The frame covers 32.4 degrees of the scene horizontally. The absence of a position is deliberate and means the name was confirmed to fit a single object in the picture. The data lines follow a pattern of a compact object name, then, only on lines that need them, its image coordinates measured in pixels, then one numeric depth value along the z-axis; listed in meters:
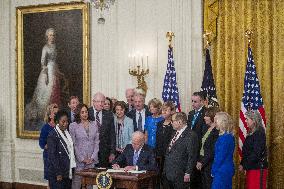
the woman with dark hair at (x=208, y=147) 7.27
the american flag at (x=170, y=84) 9.28
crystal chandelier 7.36
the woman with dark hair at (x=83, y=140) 7.60
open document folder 6.77
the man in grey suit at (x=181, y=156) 6.86
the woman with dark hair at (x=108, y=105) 8.73
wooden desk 6.54
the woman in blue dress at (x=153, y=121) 7.95
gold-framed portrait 10.59
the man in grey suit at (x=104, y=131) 8.11
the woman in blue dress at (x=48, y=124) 8.30
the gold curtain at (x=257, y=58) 8.89
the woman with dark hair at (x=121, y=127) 8.15
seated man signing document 6.98
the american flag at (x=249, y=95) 8.60
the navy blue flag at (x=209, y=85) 8.88
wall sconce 9.78
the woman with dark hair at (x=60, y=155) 7.27
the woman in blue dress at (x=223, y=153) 6.77
